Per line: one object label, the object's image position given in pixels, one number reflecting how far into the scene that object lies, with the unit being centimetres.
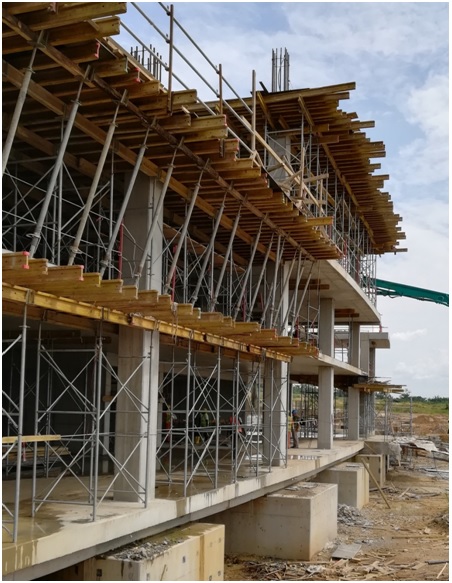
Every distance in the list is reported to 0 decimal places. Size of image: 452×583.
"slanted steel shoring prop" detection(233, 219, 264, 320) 1708
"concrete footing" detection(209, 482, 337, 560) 1733
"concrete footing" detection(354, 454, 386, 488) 3184
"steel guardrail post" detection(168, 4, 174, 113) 1197
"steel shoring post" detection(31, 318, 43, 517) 1072
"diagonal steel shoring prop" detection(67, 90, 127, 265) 1030
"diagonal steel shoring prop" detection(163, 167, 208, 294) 1328
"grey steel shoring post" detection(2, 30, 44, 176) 893
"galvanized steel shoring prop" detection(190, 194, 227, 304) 1441
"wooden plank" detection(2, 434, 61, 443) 914
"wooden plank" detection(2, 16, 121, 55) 916
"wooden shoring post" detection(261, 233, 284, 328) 1911
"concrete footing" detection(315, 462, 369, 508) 2589
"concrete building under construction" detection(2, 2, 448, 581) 993
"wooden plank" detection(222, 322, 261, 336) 1477
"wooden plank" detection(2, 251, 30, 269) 863
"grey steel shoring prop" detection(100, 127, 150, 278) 1118
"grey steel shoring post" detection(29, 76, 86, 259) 945
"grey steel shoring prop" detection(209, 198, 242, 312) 1554
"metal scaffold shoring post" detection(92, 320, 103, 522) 1059
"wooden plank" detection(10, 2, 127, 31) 870
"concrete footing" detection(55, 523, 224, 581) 1064
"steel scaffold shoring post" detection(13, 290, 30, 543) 898
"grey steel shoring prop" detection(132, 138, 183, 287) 1264
